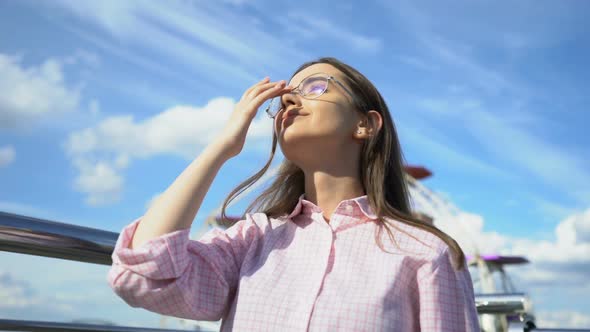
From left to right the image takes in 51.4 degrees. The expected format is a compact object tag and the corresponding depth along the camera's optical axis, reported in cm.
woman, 167
